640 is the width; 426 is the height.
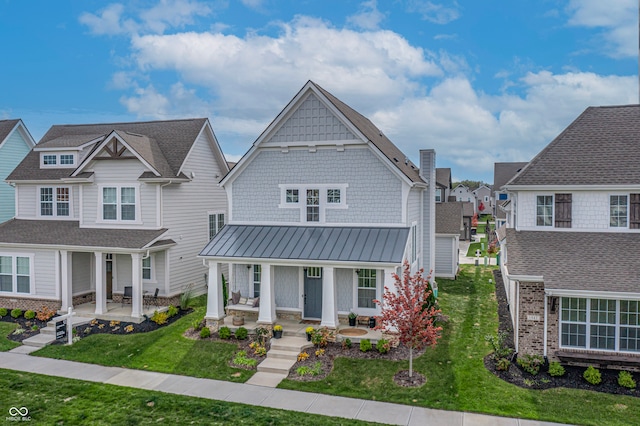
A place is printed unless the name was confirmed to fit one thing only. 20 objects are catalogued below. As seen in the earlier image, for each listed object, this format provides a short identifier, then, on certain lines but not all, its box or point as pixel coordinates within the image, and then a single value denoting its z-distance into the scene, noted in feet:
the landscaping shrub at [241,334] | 55.52
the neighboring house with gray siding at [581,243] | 45.47
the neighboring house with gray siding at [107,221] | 68.74
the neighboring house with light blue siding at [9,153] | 89.15
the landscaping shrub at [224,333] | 55.98
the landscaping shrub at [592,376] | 42.45
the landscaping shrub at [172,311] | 66.05
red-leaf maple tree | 44.50
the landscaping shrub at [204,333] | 56.39
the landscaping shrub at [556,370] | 44.06
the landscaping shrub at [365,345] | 50.88
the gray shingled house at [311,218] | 56.54
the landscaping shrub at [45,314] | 65.64
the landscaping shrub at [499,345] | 48.06
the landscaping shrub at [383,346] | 50.21
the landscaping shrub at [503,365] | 45.44
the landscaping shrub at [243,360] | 49.39
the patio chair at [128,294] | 71.46
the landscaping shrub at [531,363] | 44.91
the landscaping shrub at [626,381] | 41.73
